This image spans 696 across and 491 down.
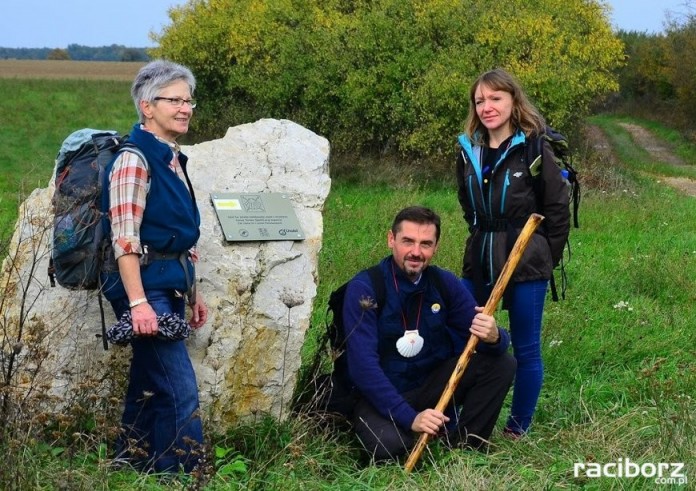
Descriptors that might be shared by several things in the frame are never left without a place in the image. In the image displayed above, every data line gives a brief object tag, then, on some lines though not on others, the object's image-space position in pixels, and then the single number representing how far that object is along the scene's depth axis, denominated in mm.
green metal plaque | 4984
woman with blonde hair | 4762
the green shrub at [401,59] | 14914
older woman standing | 3943
